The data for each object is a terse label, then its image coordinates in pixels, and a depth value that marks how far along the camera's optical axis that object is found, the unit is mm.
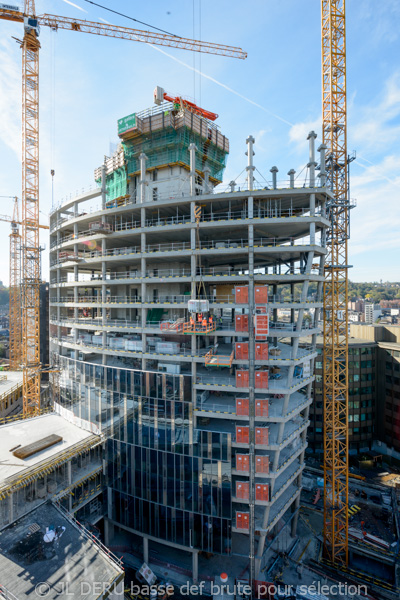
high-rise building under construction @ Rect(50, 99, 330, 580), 25734
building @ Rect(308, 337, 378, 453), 55562
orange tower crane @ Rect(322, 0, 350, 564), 34219
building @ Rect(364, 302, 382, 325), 159138
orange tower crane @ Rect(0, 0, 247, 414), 44831
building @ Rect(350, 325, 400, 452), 53812
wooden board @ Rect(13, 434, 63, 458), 26020
